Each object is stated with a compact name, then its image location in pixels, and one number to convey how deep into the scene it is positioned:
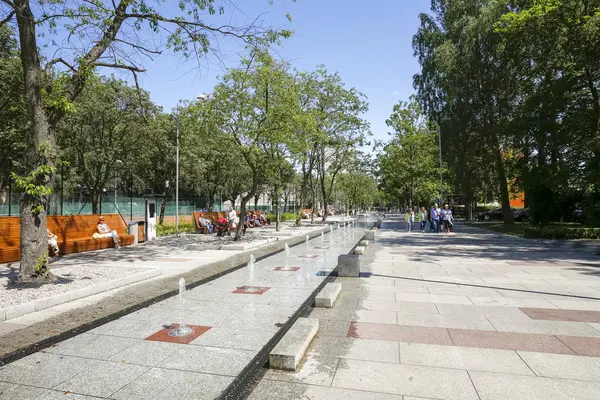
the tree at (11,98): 17.55
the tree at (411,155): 44.78
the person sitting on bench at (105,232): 15.04
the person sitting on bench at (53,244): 11.76
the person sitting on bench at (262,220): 32.17
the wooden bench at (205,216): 23.18
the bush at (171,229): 21.67
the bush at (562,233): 19.08
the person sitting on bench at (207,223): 23.08
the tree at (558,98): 17.77
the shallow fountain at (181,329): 5.32
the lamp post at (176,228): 21.37
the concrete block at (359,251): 12.73
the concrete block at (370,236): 18.92
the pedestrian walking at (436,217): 24.58
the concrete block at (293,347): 4.14
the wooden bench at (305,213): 49.84
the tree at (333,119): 30.86
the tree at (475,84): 24.24
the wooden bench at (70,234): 11.27
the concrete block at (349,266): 9.45
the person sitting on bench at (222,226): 20.42
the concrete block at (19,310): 6.01
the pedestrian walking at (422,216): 27.14
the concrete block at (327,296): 6.68
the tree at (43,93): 7.76
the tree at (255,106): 16.50
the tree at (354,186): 67.80
